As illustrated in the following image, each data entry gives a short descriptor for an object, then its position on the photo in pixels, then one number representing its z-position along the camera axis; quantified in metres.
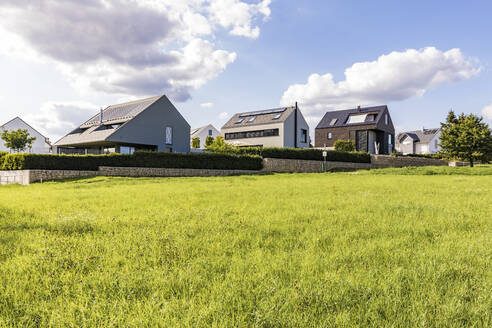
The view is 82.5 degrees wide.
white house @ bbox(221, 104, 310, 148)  43.94
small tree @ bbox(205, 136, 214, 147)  38.12
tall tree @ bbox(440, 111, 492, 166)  33.78
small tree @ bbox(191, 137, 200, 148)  51.28
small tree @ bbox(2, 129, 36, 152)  35.19
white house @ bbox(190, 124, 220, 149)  59.72
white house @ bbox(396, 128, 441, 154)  65.62
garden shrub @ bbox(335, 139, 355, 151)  41.75
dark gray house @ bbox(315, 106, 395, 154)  46.06
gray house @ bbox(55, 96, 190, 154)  31.12
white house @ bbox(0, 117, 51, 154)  42.90
